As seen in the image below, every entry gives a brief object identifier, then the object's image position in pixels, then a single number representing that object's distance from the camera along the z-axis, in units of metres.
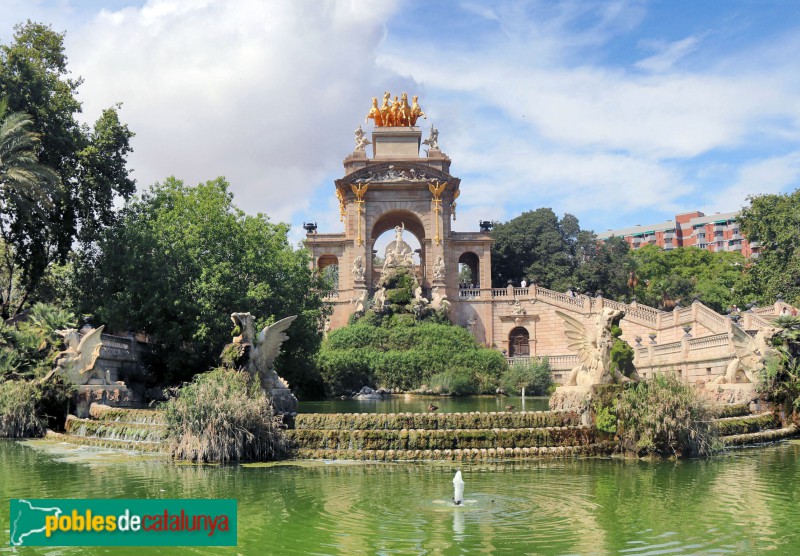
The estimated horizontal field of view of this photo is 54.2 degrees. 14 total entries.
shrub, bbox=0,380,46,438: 20.00
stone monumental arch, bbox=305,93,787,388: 50.66
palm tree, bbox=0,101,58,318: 27.05
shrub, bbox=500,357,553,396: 40.31
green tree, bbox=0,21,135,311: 30.33
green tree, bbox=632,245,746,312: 59.41
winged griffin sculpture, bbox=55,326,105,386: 21.16
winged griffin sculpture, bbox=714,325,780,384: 20.30
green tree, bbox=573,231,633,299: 58.78
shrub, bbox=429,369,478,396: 39.31
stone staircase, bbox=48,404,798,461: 15.71
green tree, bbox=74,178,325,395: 28.77
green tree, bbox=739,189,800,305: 42.72
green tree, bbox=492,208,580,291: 59.06
